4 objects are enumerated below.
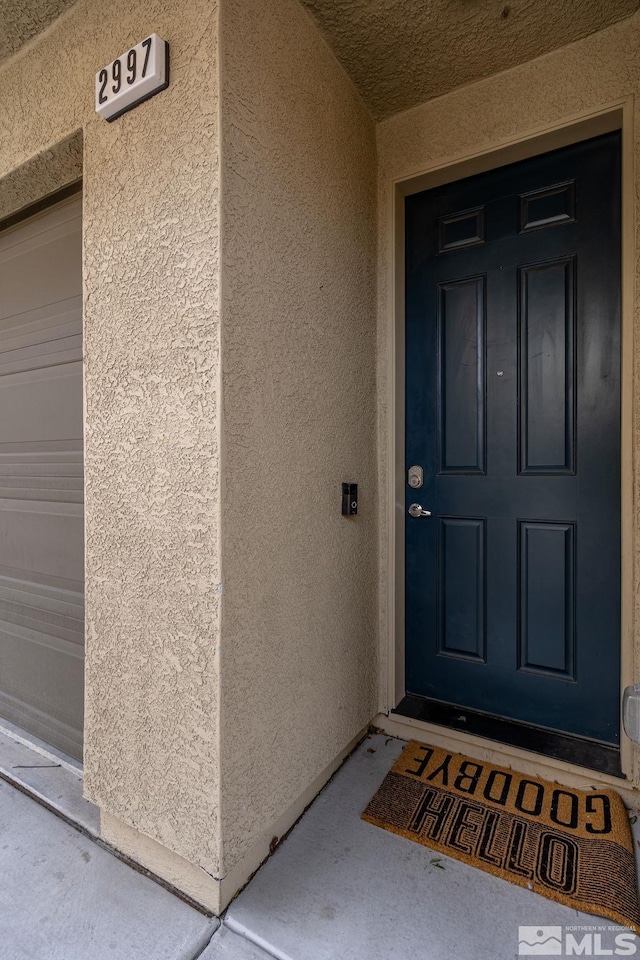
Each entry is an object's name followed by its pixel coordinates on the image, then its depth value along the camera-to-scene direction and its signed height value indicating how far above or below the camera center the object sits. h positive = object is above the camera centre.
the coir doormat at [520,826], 1.34 -1.20
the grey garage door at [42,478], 1.85 -0.01
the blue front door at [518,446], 1.79 +0.12
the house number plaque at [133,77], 1.30 +1.18
